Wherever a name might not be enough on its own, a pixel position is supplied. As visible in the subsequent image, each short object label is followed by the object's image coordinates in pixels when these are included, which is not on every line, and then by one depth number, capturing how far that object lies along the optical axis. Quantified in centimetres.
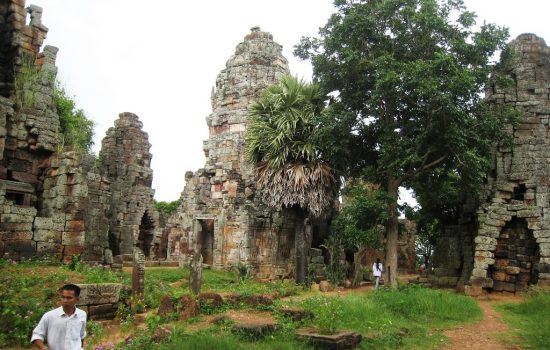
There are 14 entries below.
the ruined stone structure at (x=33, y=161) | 1203
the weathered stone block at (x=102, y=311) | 947
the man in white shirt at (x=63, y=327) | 515
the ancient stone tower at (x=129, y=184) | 2334
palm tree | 1728
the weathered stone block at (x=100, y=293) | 935
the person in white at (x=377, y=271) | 1817
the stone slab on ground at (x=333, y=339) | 824
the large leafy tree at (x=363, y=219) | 1584
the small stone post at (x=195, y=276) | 1284
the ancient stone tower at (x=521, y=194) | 1622
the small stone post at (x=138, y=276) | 1113
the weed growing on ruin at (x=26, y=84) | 1302
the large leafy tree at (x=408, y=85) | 1487
